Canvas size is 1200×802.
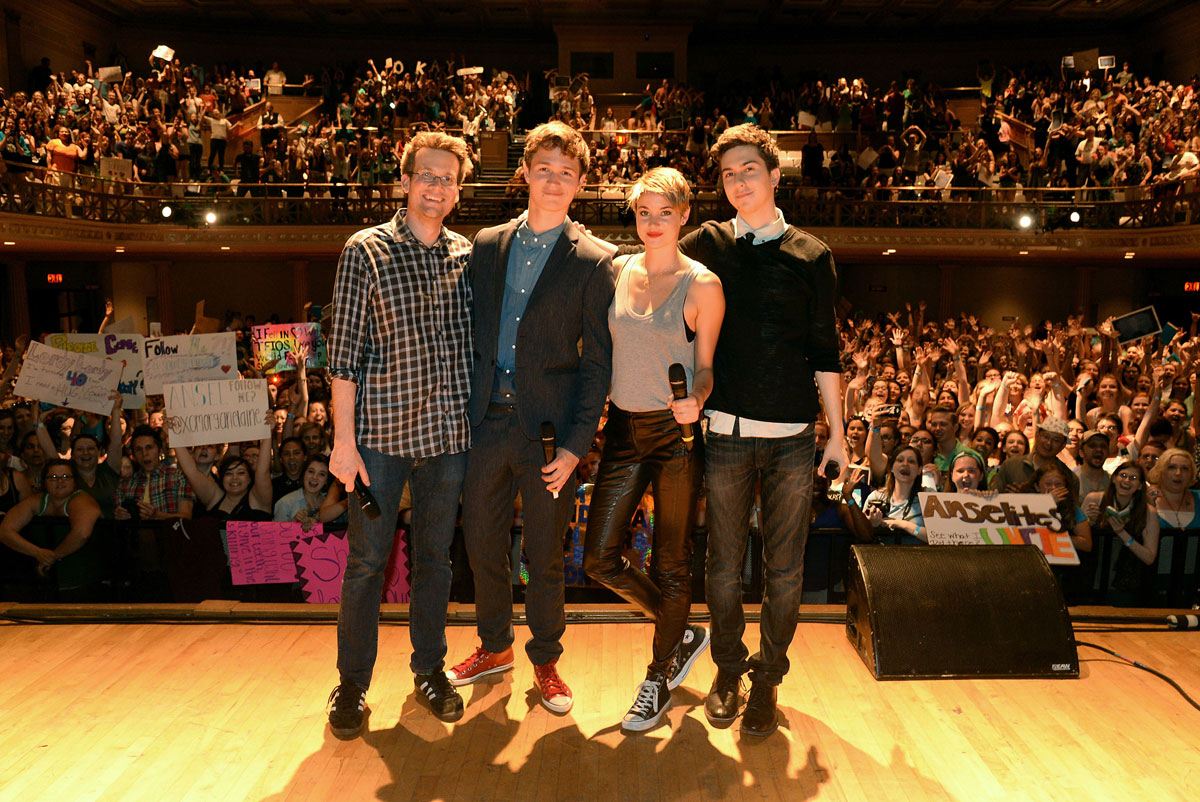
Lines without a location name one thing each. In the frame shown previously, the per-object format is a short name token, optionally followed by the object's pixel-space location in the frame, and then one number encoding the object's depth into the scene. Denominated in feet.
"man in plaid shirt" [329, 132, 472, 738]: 9.23
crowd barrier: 13.41
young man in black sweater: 9.36
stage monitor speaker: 10.64
